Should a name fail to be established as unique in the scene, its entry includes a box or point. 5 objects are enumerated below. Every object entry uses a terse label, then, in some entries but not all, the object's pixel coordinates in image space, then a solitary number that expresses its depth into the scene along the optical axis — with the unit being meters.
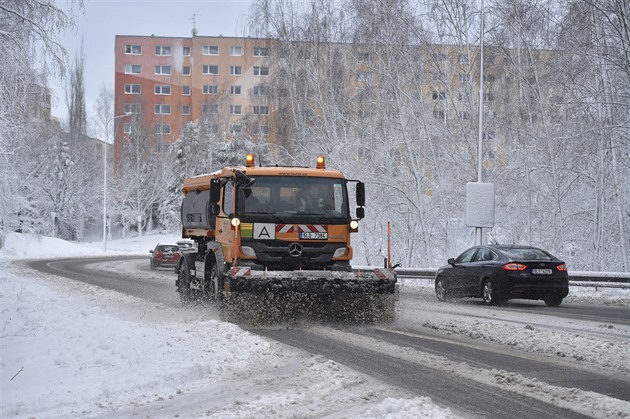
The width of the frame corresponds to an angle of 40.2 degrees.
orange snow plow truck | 14.45
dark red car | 41.56
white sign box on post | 28.67
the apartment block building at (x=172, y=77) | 90.69
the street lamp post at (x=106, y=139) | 66.61
